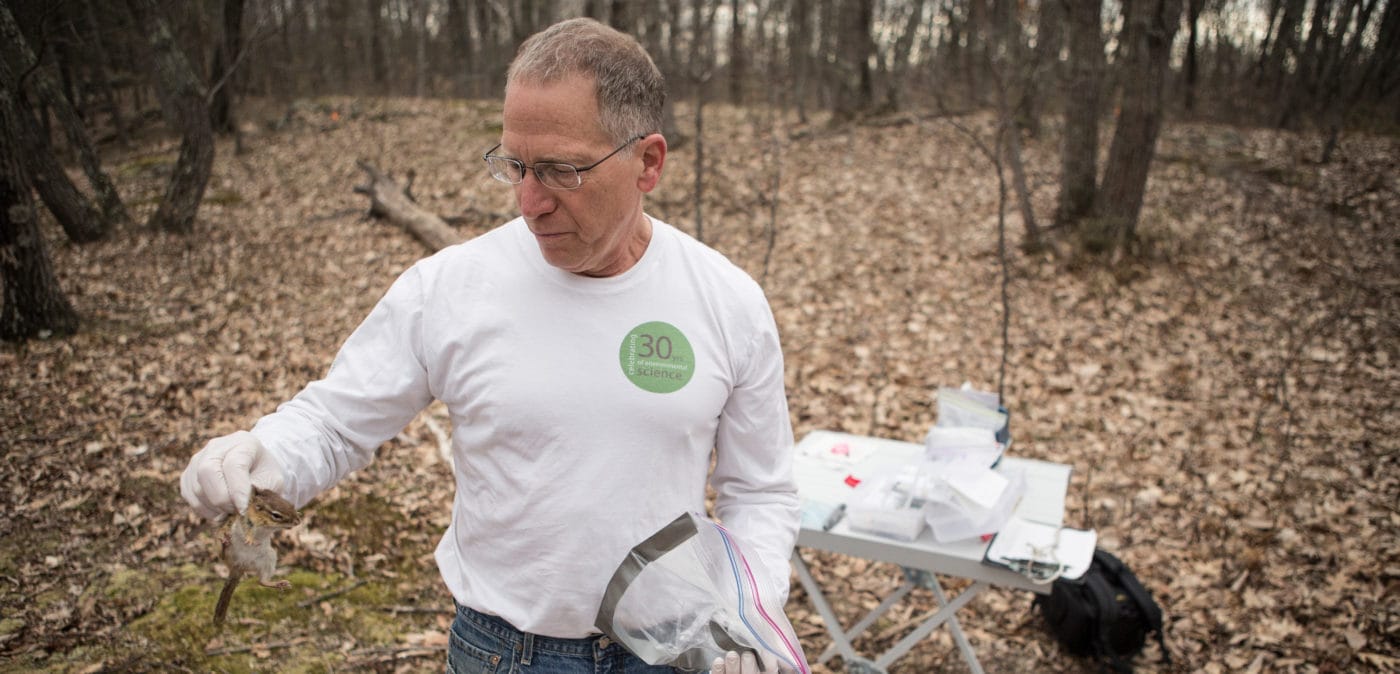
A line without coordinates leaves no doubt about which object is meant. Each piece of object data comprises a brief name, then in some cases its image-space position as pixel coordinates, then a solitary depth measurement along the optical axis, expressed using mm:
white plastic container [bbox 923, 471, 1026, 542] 3143
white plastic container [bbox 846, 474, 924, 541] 3213
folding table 3133
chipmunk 1416
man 1477
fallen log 9273
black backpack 3754
